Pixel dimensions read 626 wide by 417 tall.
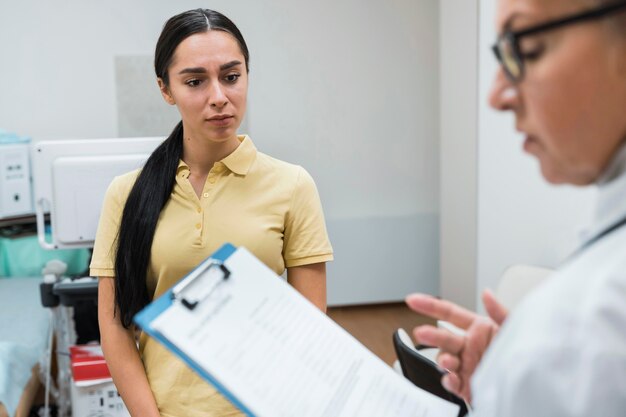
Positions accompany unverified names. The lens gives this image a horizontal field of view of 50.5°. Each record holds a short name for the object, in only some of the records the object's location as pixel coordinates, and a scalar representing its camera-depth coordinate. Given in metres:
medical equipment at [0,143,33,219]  4.05
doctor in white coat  0.50
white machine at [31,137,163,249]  2.17
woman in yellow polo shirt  1.38
